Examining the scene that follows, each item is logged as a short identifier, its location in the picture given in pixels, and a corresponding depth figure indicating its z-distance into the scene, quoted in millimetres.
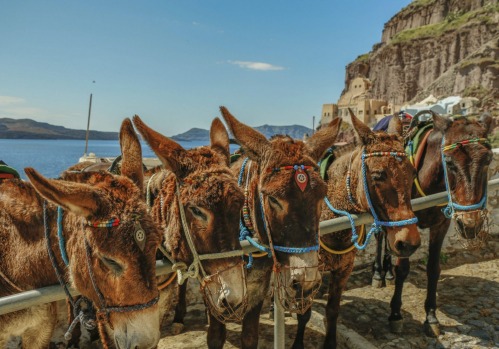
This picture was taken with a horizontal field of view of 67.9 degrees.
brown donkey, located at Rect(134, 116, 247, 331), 2654
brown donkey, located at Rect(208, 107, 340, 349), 2904
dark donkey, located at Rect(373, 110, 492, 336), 4562
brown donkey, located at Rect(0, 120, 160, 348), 2166
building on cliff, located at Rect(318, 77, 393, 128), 87562
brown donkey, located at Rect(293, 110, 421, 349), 3771
